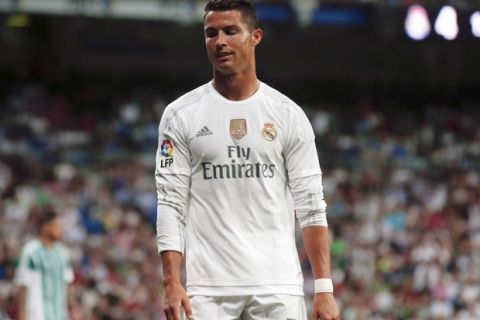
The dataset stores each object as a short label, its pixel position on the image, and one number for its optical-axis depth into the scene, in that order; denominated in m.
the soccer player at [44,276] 21.56
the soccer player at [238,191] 10.00
